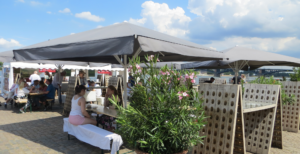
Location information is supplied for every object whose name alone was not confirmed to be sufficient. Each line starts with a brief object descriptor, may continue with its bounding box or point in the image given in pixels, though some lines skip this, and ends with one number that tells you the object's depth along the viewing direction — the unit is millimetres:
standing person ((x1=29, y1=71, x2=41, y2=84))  11280
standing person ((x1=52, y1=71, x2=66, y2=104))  10055
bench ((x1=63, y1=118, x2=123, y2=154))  3494
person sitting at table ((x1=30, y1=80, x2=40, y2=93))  8574
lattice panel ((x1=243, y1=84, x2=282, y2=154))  4105
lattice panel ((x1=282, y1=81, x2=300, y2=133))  5770
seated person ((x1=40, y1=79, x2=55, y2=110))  8223
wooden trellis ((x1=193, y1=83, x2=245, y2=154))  3102
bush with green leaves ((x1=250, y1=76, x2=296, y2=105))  5636
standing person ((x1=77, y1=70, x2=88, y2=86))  8538
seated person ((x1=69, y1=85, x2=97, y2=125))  4305
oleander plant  2400
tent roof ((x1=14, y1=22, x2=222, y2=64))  2967
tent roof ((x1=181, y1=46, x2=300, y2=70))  6223
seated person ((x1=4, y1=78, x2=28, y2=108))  7938
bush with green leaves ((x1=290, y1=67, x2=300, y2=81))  6394
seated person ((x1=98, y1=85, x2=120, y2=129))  4781
